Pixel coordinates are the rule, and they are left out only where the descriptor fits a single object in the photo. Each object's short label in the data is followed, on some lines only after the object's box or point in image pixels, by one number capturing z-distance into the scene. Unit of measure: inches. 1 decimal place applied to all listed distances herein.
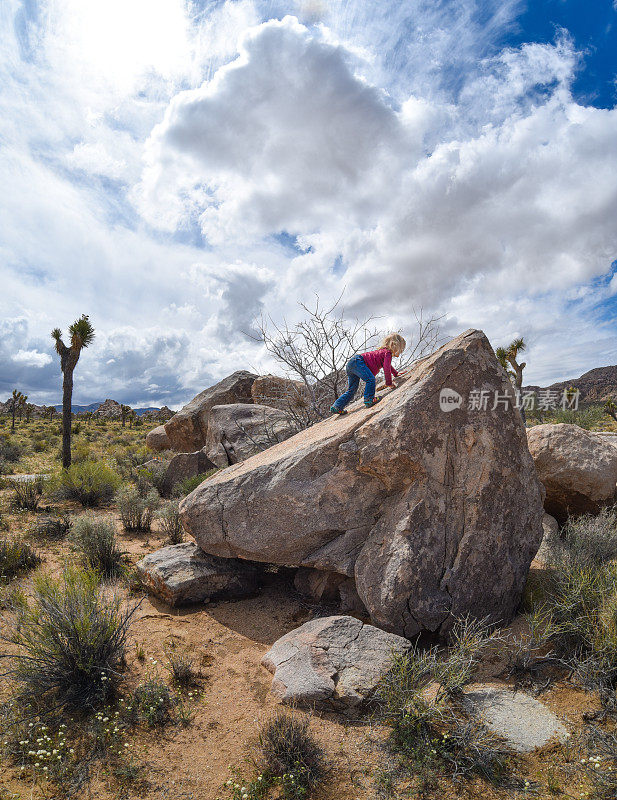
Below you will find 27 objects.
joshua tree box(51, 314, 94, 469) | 618.5
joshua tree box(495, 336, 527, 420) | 859.4
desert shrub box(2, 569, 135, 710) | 152.0
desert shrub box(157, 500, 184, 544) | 318.3
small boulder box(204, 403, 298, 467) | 402.0
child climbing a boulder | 251.1
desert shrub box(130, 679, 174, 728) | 144.8
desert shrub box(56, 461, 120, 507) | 411.4
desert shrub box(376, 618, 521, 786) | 126.5
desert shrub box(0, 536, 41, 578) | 253.8
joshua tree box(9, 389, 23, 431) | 1540.4
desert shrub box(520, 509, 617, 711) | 154.8
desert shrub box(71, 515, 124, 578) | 261.4
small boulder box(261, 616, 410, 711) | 149.6
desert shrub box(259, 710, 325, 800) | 120.3
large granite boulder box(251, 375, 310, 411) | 464.9
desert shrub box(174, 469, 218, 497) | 408.8
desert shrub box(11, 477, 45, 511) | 383.9
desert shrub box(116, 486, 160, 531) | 347.3
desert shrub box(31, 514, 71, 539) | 319.3
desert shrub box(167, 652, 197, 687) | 166.7
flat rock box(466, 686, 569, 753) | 134.7
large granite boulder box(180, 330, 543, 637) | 186.7
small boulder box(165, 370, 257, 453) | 603.2
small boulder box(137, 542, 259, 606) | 228.7
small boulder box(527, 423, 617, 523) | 271.6
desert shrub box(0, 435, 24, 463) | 714.1
